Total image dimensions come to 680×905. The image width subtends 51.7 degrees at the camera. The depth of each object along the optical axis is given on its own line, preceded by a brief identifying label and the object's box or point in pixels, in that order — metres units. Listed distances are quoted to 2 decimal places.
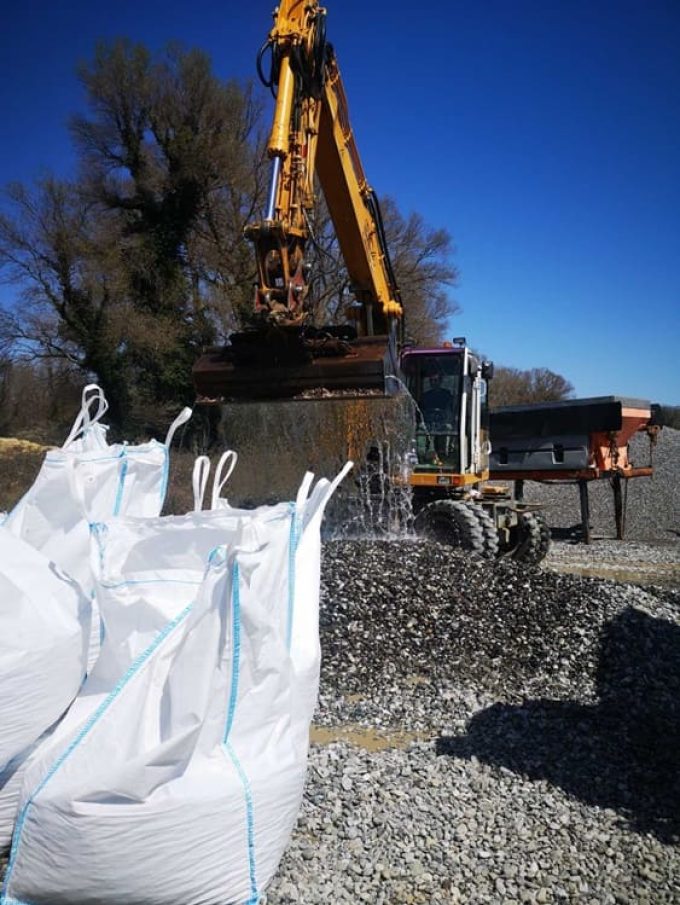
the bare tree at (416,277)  22.23
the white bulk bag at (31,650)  2.07
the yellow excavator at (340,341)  6.07
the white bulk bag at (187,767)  1.80
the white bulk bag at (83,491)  2.65
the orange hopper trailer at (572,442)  12.30
